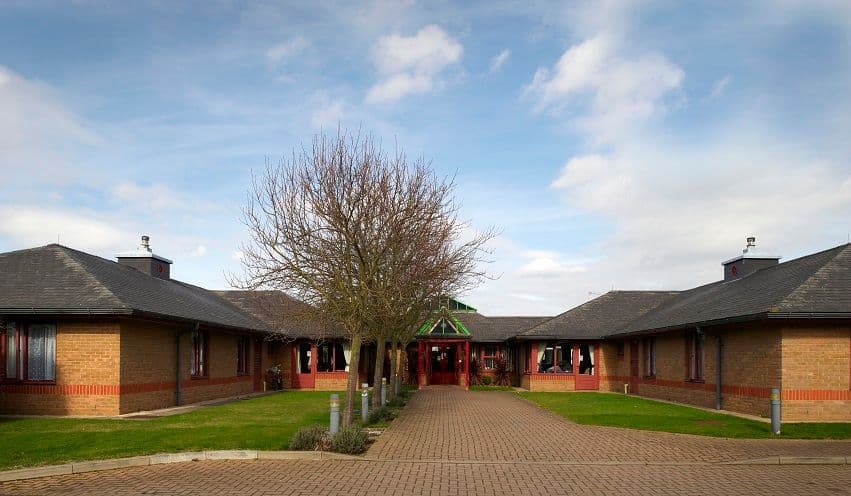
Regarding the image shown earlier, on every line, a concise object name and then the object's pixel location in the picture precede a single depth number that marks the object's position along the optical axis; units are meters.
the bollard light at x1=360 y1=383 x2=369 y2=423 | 16.98
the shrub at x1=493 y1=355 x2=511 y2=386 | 39.06
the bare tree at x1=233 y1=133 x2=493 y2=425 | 14.44
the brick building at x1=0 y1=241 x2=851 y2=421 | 17.56
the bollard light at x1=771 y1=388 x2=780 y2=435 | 14.83
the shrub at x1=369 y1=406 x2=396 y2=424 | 17.69
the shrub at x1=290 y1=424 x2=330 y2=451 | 12.41
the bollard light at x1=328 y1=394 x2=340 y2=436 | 12.83
